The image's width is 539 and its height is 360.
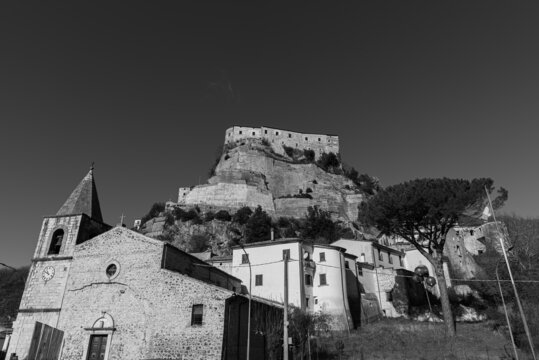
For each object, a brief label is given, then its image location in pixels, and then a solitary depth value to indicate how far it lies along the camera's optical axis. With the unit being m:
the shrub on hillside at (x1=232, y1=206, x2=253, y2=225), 77.94
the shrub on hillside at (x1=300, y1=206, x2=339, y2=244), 73.46
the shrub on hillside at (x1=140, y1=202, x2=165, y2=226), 88.38
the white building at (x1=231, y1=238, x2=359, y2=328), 36.69
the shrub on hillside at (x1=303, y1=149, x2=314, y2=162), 113.34
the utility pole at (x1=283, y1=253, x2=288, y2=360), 17.19
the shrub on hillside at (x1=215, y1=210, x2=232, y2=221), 78.56
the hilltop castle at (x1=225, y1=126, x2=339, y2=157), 114.19
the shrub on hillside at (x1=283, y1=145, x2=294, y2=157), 114.75
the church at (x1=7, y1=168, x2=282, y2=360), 22.95
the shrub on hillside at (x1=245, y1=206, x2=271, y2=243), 71.69
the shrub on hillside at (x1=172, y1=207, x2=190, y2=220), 77.85
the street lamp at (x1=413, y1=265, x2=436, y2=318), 46.34
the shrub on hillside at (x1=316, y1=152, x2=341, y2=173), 112.56
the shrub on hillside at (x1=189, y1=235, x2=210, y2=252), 69.19
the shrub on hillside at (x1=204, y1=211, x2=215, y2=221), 78.25
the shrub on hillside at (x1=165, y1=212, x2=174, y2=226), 76.50
